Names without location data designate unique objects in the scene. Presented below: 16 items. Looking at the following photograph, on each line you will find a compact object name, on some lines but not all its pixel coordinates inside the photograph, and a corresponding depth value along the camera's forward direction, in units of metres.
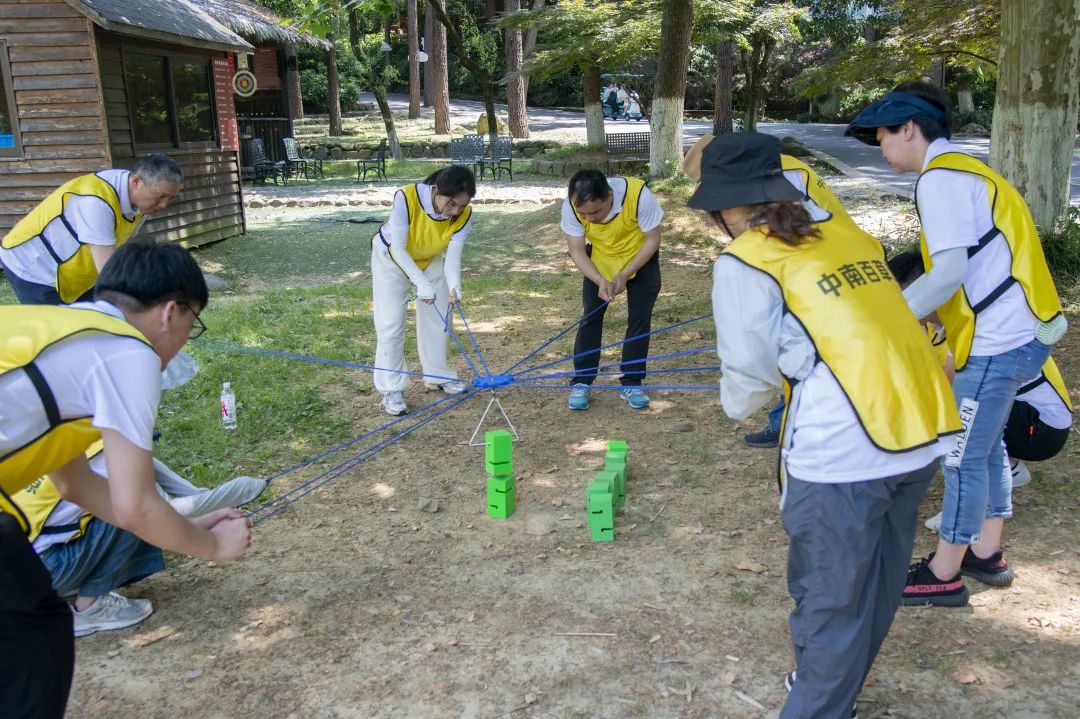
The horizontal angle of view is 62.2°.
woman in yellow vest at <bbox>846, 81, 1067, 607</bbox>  2.96
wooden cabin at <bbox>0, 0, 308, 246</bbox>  10.24
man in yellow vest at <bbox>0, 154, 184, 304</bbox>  4.66
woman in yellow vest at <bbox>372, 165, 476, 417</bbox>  5.54
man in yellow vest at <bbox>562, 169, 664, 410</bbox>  5.30
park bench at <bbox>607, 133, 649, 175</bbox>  19.78
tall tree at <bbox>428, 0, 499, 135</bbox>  17.51
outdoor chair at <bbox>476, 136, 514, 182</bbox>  20.31
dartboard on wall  19.48
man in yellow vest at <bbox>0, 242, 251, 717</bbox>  1.87
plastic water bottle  5.51
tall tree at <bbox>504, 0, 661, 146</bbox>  17.84
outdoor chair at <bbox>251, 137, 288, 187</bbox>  20.50
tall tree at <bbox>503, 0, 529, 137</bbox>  23.53
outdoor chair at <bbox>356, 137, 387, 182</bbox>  20.67
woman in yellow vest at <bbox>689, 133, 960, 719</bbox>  2.25
